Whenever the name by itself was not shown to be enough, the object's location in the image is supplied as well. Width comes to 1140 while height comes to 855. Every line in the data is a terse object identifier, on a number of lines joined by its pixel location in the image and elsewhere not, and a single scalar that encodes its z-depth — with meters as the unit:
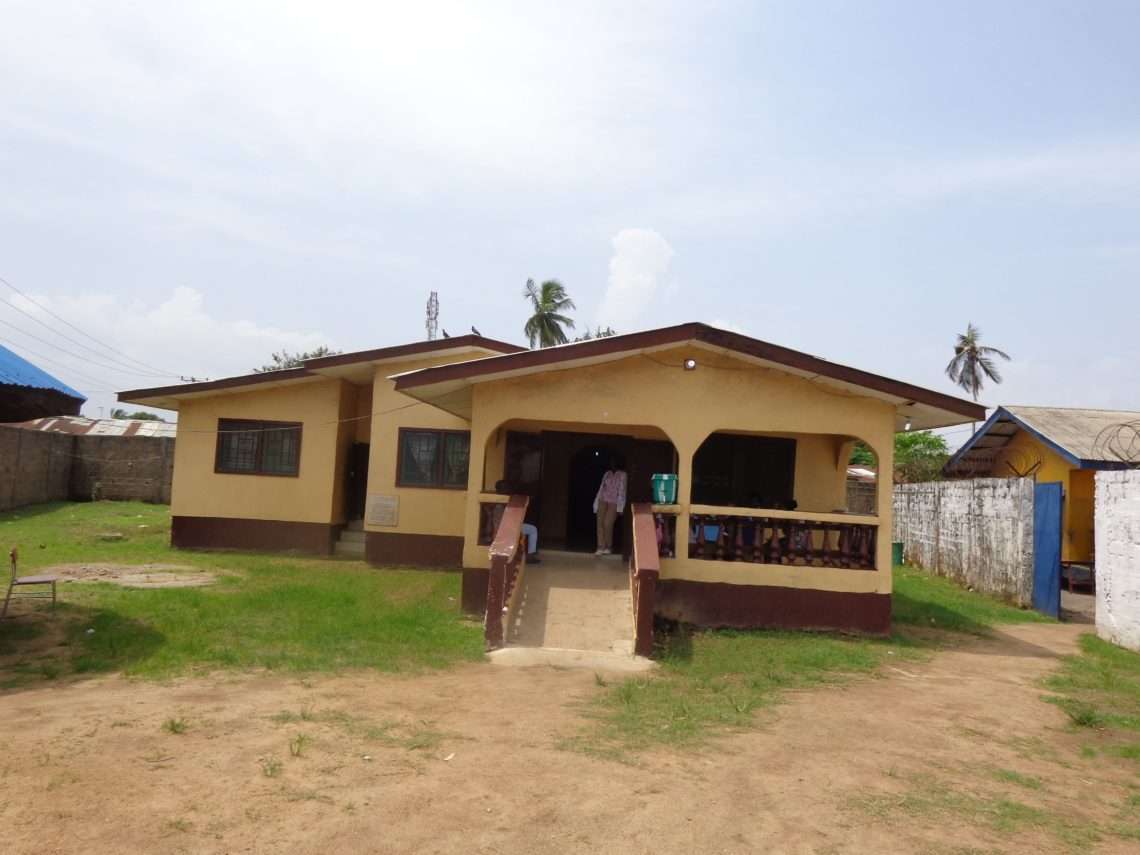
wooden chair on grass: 9.30
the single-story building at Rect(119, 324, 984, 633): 10.41
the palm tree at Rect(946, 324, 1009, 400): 48.69
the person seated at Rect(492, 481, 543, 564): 11.85
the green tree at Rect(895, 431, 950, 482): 25.97
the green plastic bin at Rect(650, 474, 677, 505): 10.65
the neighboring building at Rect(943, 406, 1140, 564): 16.58
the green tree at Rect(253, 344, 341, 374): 44.44
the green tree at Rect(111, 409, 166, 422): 62.59
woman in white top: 12.72
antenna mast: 37.19
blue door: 12.80
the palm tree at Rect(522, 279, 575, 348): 40.84
